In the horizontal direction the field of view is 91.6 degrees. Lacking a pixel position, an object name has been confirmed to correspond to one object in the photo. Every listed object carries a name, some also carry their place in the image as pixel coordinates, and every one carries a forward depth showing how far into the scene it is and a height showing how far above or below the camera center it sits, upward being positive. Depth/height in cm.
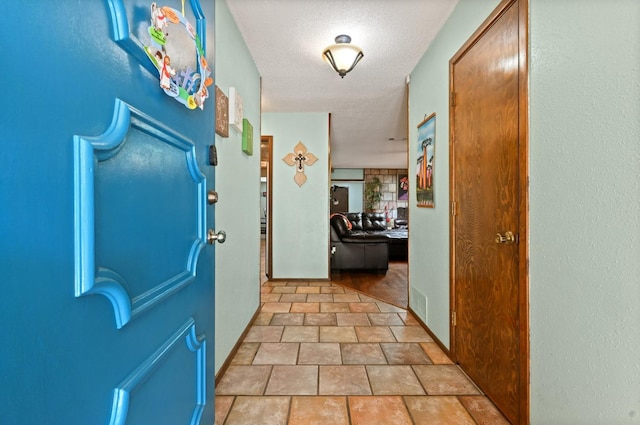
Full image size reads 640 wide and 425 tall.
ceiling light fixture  237 +121
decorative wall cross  431 +70
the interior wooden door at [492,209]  137 +0
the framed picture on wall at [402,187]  945 +67
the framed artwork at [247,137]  236 +57
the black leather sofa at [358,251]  482 -65
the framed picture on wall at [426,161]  240 +39
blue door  41 +0
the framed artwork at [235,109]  199 +66
